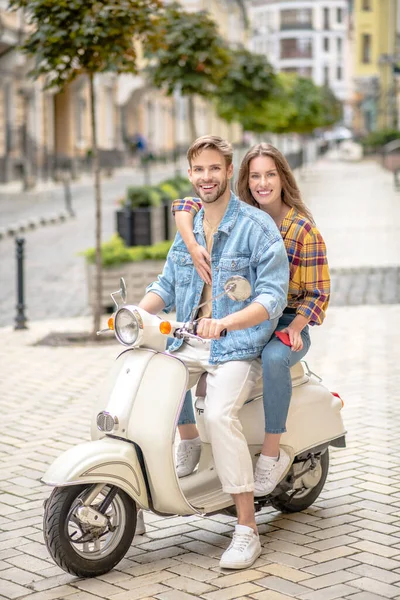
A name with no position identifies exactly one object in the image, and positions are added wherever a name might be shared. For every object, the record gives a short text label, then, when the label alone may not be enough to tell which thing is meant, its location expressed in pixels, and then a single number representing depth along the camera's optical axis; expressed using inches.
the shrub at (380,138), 1934.1
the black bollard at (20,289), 428.0
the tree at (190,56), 620.7
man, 171.5
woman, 176.4
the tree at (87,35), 378.3
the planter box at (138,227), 514.9
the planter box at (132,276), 448.1
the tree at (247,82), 892.6
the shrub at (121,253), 450.5
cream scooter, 164.6
